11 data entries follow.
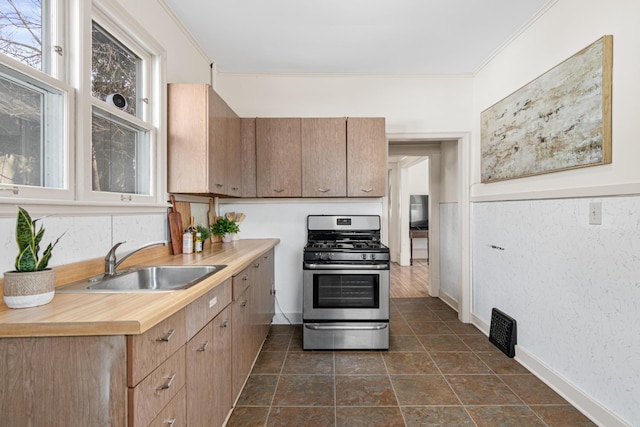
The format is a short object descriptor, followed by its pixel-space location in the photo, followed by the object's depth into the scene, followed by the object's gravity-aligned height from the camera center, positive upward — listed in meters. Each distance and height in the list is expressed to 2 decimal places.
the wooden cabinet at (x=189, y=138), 2.20 +0.52
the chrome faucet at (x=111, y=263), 1.53 -0.26
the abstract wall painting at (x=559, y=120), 1.74 +0.62
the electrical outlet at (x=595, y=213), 1.74 -0.01
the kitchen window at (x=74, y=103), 1.20 +0.51
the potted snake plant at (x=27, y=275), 1.01 -0.21
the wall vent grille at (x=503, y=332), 2.53 -1.03
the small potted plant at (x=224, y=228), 2.97 -0.16
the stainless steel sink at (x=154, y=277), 1.50 -0.36
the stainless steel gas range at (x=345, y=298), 2.67 -0.75
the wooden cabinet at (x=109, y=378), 0.91 -0.52
